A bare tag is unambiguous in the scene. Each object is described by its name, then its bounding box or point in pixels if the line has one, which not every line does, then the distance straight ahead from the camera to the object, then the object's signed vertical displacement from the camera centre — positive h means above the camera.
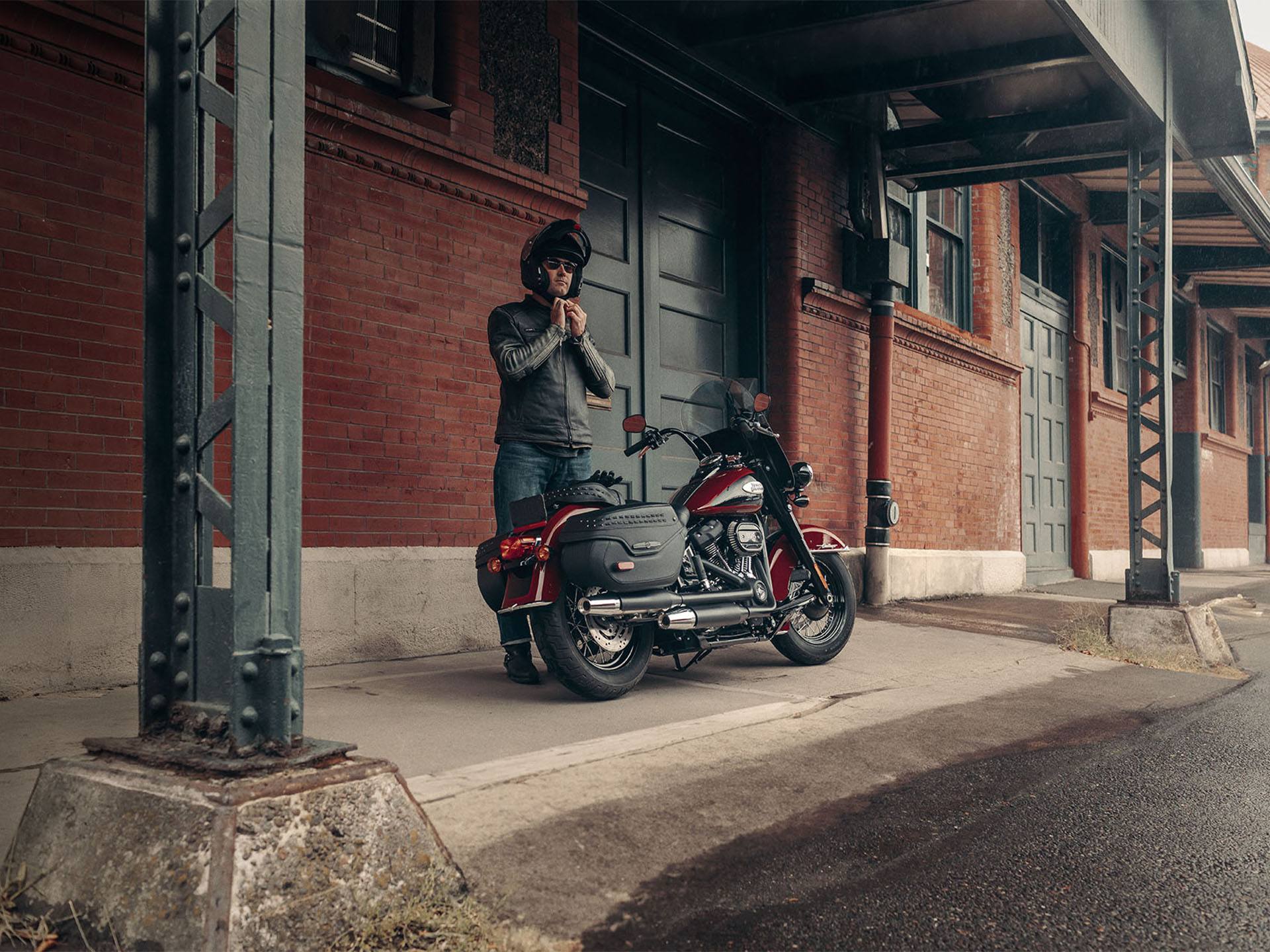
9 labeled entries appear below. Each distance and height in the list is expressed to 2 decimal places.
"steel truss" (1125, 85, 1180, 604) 8.03 +1.05
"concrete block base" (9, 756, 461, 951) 2.09 -0.68
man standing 5.22 +0.61
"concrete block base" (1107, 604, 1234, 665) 7.41 -0.84
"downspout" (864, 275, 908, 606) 9.80 +0.83
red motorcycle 4.78 -0.26
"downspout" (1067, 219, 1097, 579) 15.50 +1.48
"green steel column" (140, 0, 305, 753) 2.39 +0.30
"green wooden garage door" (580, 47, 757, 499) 7.95 +2.02
